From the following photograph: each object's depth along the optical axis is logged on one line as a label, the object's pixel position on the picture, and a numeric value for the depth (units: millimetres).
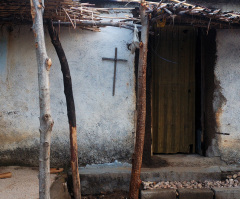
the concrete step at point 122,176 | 4871
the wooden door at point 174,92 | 5949
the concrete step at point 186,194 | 4551
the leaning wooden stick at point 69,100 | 4120
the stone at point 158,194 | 4545
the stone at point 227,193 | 4578
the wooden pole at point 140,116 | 3891
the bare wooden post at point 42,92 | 2760
